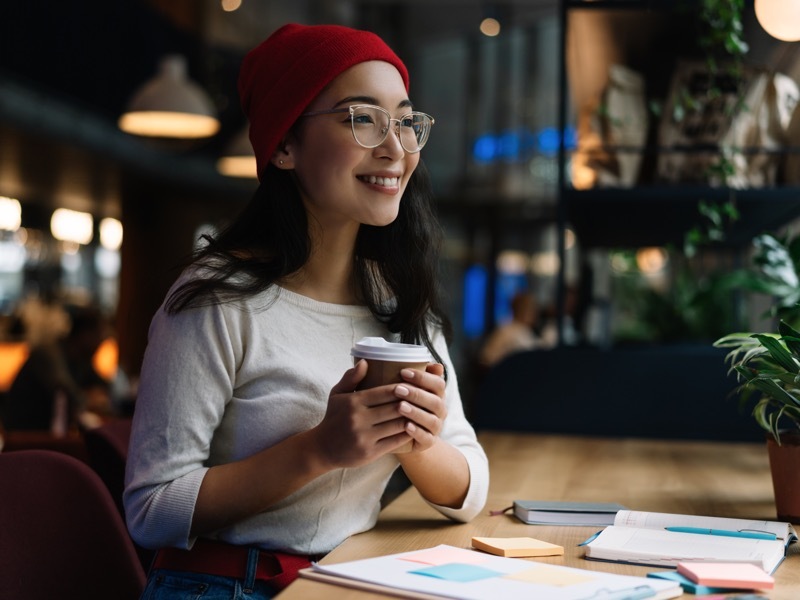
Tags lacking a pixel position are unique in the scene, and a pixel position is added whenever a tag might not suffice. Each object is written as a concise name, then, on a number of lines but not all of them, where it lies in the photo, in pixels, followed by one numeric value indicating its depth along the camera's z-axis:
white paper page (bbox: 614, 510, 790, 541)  1.62
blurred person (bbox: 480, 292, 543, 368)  9.24
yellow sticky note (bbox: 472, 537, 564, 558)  1.42
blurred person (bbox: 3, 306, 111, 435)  5.45
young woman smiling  1.46
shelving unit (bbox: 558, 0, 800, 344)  2.94
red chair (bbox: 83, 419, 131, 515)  2.34
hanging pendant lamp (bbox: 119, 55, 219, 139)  5.60
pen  1.54
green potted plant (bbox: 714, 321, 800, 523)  1.72
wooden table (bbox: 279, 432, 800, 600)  1.51
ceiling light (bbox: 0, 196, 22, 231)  11.76
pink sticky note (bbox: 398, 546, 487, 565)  1.34
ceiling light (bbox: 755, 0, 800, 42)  2.44
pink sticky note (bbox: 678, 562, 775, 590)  1.24
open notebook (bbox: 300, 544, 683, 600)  1.17
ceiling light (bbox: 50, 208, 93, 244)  13.84
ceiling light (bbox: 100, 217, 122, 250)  16.11
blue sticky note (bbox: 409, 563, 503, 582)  1.25
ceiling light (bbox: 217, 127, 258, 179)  6.73
